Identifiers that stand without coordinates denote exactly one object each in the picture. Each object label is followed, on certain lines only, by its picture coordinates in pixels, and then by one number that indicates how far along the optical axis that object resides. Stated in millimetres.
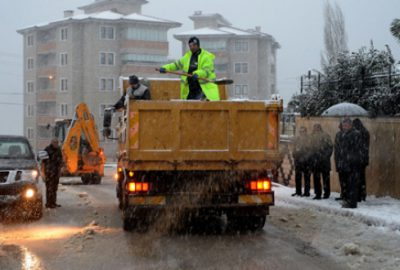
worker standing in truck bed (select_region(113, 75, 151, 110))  11912
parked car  12078
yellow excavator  24141
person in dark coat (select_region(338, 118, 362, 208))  12836
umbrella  17484
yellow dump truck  9750
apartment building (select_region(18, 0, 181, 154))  65562
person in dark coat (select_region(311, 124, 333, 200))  14453
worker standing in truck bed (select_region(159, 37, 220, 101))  11133
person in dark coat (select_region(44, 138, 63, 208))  14844
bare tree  46781
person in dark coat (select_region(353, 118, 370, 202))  13223
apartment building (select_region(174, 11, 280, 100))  71438
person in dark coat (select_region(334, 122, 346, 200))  13312
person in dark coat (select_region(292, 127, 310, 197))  14850
